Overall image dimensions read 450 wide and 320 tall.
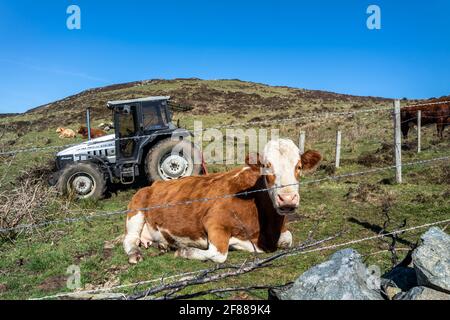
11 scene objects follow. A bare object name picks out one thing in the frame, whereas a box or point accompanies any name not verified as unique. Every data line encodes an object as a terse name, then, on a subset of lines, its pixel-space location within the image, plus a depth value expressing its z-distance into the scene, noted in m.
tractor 11.95
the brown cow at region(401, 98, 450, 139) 19.03
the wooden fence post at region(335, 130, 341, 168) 13.89
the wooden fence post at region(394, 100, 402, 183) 10.34
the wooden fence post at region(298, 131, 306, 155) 14.60
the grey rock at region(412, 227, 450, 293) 3.32
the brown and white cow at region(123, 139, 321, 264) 5.33
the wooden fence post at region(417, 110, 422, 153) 15.77
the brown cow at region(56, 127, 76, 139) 28.13
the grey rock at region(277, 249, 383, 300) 3.19
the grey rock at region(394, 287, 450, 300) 3.20
